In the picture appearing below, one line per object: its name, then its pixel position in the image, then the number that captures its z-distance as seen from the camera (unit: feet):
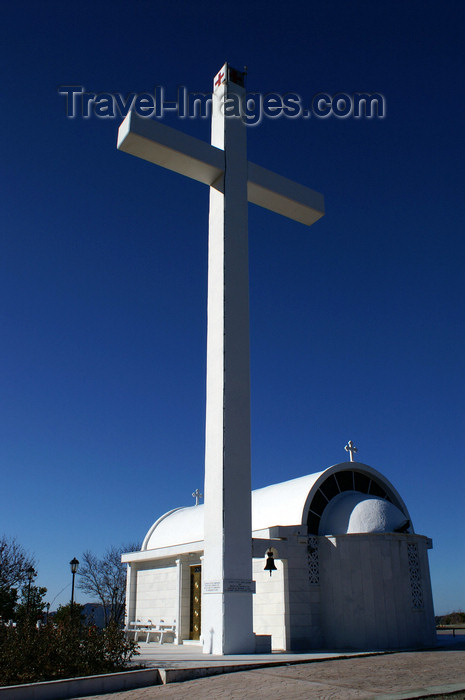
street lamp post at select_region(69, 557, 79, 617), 75.36
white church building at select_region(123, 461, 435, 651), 51.60
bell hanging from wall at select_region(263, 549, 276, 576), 46.70
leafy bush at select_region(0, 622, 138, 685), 31.68
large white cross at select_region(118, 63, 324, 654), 42.52
